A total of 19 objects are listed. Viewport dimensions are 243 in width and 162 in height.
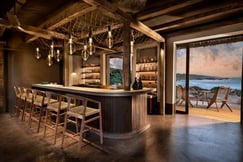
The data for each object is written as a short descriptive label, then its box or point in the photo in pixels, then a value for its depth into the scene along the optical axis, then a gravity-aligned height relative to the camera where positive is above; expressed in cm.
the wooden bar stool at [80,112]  245 -61
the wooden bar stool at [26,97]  390 -55
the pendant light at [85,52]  376 +63
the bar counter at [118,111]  297 -70
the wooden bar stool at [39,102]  334 -58
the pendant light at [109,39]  317 +81
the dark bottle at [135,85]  349 -20
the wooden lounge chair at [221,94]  552 -68
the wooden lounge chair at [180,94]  546 -66
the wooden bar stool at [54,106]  284 -60
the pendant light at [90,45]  343 +74
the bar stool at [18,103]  440 -79
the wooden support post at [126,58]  309 +39
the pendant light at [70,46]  361 +76
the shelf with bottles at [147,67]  559 +38
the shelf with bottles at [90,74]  776 +14
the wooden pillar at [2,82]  495 -18
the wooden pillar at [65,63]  464 +43
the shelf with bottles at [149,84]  554 -28
